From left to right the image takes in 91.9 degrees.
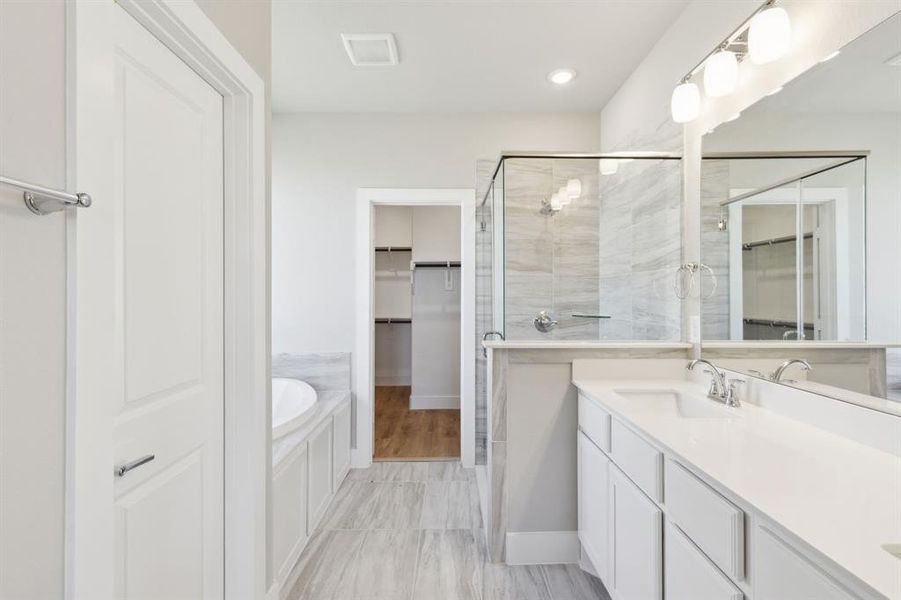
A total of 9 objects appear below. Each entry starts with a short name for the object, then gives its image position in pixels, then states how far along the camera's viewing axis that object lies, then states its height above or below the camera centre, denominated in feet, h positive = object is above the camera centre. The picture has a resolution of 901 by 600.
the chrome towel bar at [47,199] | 2.29 +0.57
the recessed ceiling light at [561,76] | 8.93 +4.70
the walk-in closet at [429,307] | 16.69 -0.24
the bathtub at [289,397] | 9.54 -2.20
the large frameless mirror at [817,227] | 3.77 +0.78
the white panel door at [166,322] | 3.60 -0.21
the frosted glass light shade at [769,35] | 4.75 +2.97
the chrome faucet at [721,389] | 5.35 -1.12
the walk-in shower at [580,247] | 7.84 +1.05
